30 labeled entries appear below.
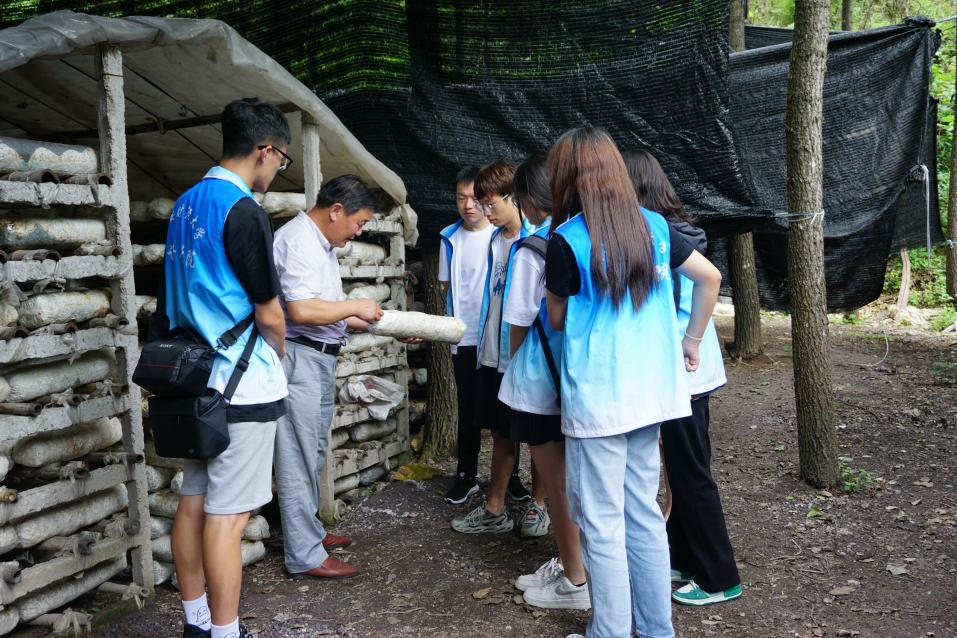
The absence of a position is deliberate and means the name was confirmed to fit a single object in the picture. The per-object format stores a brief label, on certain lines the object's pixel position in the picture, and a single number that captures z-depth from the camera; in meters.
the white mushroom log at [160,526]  4.15
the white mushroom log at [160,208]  4.77
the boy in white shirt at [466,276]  4.92
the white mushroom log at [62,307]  3.37
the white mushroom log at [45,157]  3.33
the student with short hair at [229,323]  2.95
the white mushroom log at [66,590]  3.38
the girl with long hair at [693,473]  3.43
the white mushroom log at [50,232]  3.35
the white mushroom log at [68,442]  3.44
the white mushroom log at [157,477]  4.29
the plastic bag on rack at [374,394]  5.35
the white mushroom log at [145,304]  4.51
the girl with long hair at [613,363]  2.94
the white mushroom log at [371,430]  5.49
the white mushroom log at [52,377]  3.32
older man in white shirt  3.83
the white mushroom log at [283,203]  5.05
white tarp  3.53
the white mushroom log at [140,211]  4.82
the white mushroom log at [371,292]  5.40
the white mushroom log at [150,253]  4.48
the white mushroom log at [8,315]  3.28
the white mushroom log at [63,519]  3.31
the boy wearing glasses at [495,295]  4.29
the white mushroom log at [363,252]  5.25
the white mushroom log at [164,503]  4.20
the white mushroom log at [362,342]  5.36
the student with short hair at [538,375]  3.34
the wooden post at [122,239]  3.71
